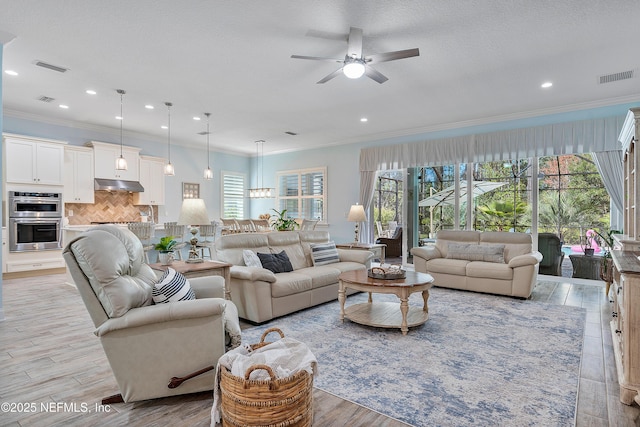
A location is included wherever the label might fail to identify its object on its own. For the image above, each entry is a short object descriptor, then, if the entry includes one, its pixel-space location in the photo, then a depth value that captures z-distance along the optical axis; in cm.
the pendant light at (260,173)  856
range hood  699
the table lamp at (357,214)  632
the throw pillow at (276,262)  424
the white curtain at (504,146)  529
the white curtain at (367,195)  784
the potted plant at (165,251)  344
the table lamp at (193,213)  330
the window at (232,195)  980
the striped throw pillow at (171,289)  234
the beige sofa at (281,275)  368
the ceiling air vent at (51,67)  414
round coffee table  340
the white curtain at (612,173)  515
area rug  212
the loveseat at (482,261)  470
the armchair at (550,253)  583
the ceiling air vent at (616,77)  424
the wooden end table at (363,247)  595
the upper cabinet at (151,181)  778
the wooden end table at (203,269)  318
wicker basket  168
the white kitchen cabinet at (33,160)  591
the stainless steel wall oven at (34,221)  595
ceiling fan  321
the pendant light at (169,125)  573
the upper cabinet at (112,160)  705
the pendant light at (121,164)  571
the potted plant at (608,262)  464
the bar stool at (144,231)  502
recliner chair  204
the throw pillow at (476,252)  523
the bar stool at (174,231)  545
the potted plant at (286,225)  690
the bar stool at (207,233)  593
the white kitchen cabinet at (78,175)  667
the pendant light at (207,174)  691
